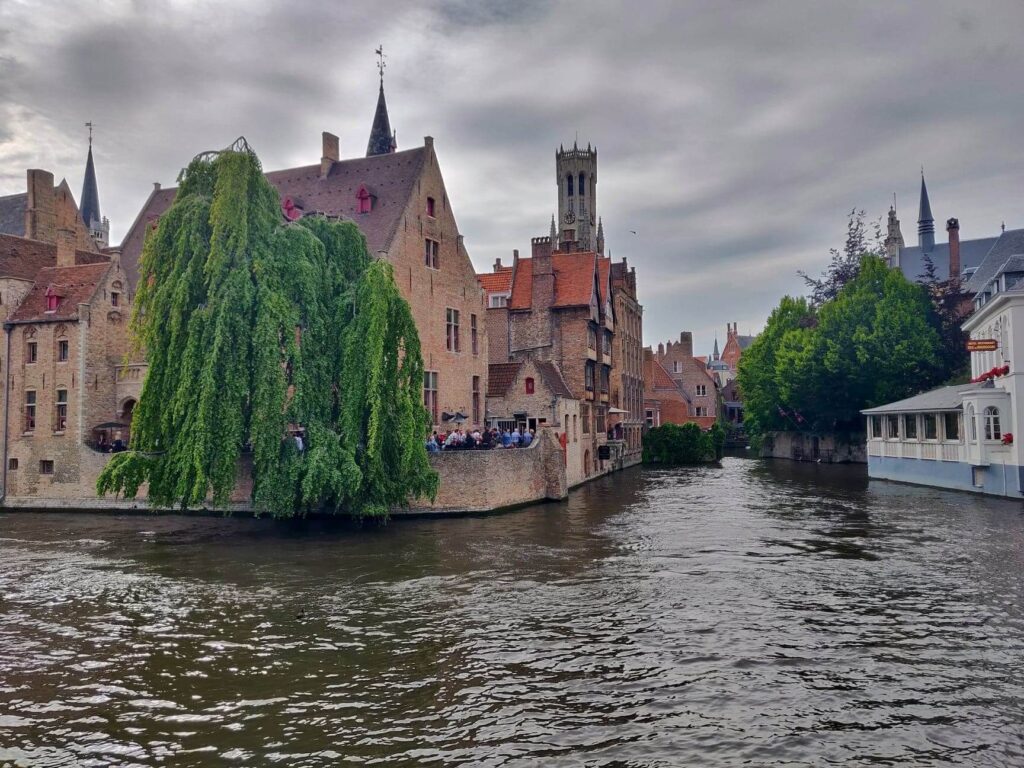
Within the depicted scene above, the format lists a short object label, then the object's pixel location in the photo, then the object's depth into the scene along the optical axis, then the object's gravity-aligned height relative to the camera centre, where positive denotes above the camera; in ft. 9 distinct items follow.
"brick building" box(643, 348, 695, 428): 236.84 +10.22
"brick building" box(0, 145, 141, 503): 93.81 +7.60
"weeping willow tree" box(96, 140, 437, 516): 63.87 +5.93
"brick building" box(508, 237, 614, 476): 131.64 +18.70
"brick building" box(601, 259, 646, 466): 166.09 +14.78
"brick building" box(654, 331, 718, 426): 261.65 +17.92
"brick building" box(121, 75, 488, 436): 99.14 +25.62
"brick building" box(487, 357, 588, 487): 107.86 +3.74
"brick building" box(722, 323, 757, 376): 359.05 +38.49
